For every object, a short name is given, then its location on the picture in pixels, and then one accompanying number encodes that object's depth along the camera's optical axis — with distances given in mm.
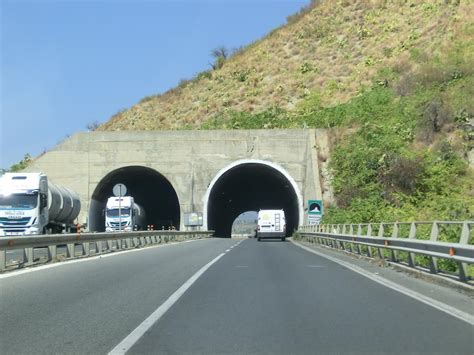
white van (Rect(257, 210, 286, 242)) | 52062
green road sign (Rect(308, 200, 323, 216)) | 51406
